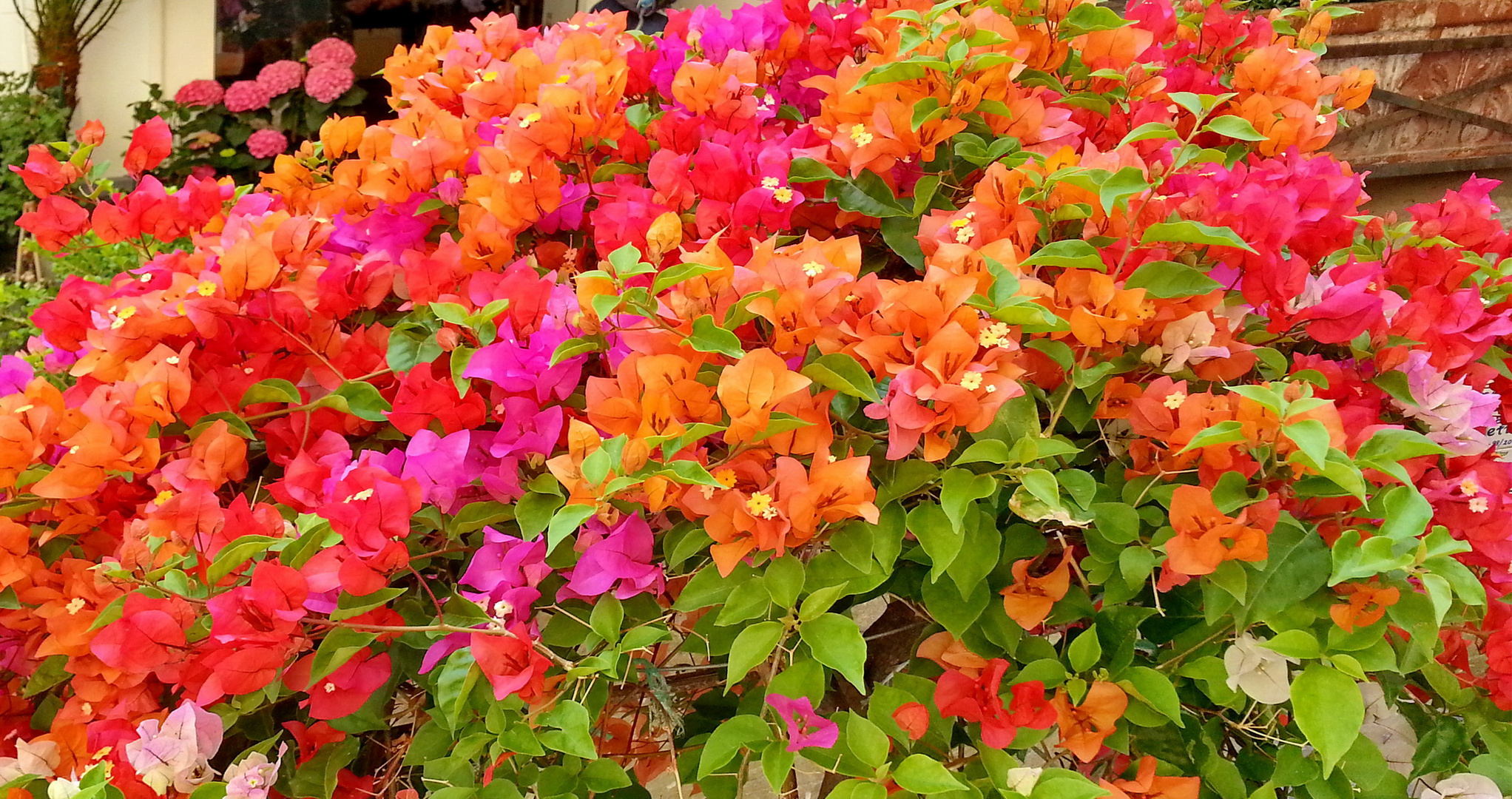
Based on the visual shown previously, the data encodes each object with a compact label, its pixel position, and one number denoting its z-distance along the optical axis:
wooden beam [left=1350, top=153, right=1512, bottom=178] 3.65
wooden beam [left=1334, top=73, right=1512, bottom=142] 3.64
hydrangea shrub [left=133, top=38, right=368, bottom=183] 3.93
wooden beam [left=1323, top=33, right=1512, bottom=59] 3.56
